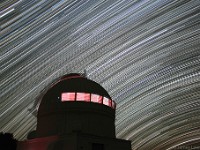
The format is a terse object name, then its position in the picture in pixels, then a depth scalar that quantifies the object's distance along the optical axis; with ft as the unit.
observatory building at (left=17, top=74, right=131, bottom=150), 63.21
